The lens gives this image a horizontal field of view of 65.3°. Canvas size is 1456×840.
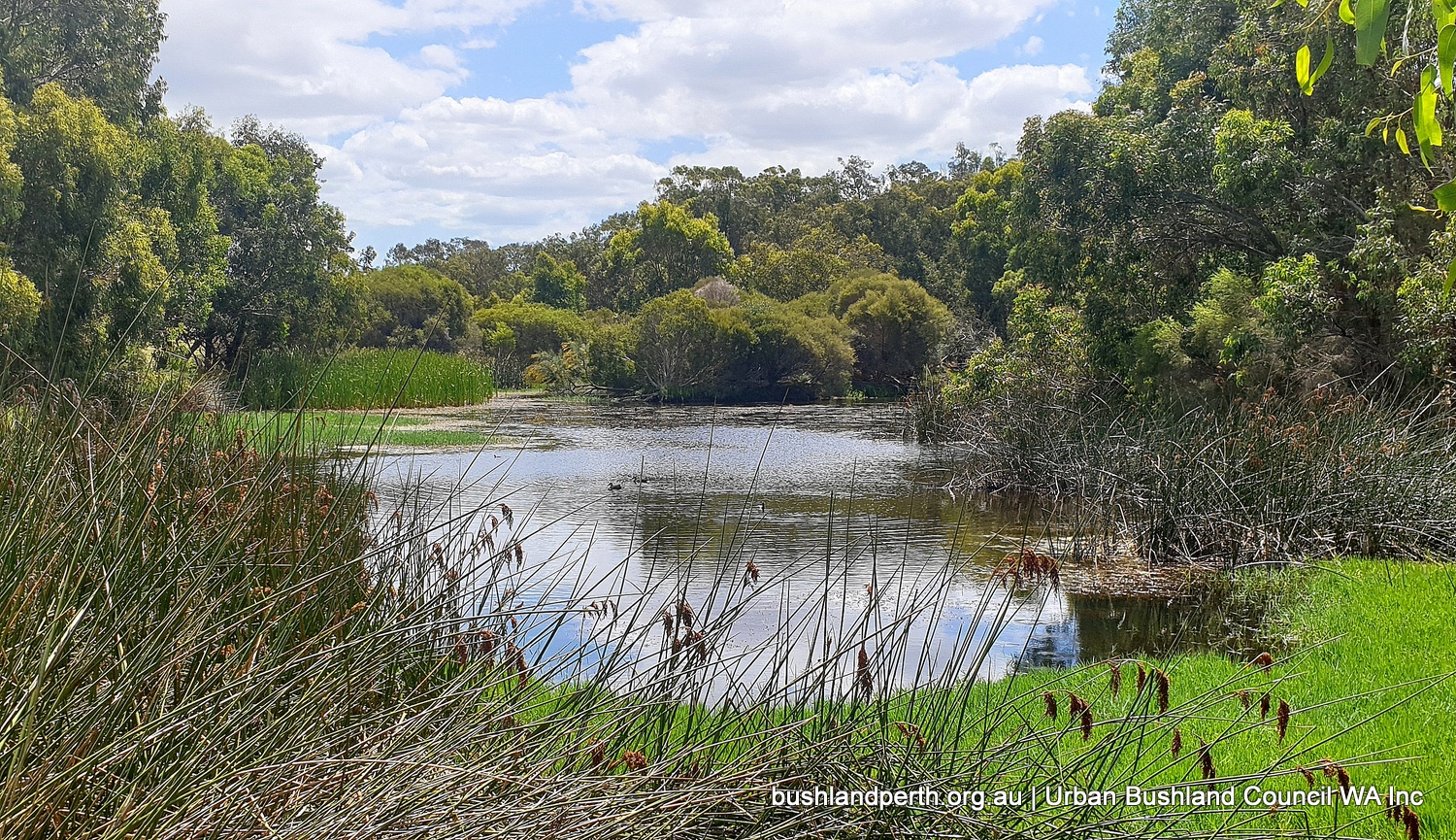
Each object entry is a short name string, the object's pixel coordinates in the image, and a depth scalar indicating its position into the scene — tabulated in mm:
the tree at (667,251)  41938
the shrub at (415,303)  41219
